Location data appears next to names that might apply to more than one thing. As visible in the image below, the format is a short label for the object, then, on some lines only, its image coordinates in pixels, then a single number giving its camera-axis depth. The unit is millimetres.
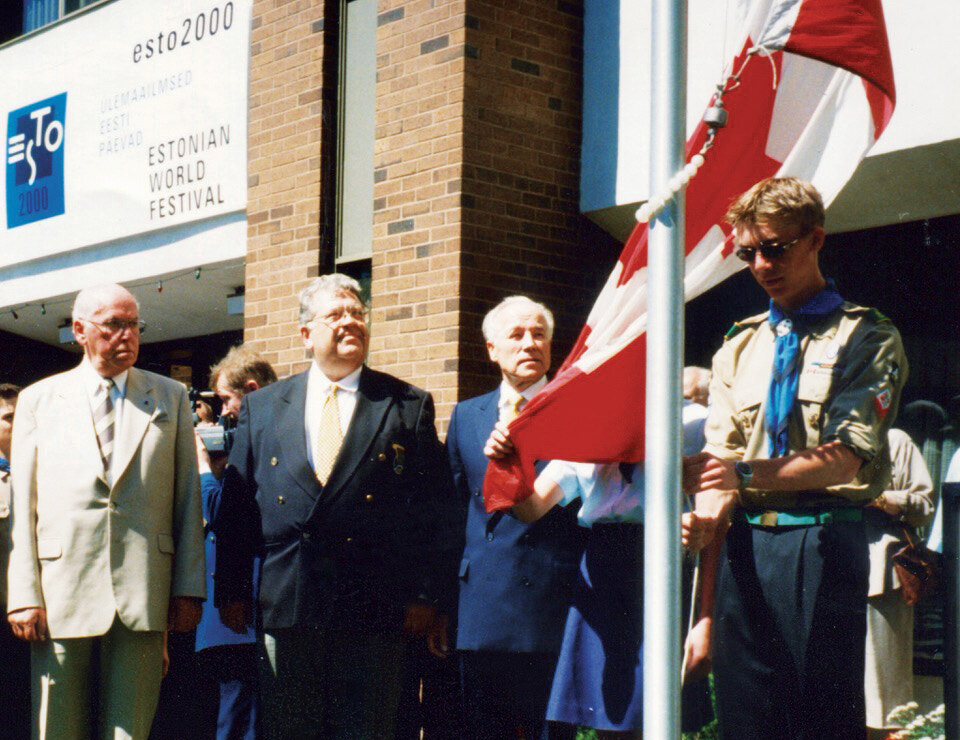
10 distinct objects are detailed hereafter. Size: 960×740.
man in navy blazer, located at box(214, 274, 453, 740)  4652
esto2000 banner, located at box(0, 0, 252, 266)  8594
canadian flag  3287
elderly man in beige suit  4898
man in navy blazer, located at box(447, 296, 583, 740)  4566
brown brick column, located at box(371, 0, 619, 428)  6859
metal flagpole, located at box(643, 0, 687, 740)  2624
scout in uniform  3418
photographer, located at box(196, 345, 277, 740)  5648
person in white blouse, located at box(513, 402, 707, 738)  4172
